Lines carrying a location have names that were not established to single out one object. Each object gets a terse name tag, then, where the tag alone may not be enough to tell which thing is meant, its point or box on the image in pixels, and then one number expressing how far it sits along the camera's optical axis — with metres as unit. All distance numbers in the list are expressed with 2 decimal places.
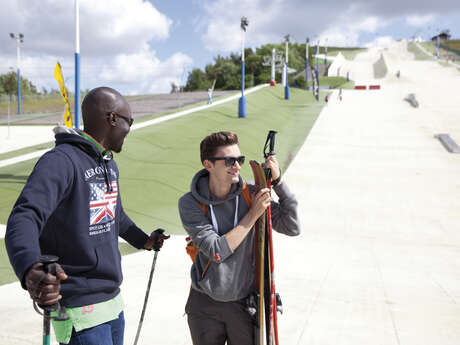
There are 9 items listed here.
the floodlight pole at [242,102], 23.62
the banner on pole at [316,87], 36.61
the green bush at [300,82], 79.12
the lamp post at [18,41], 36.24
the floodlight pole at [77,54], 11.16
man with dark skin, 1.77
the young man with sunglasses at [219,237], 2.52
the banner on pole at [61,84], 9.92
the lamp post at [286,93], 37.43
